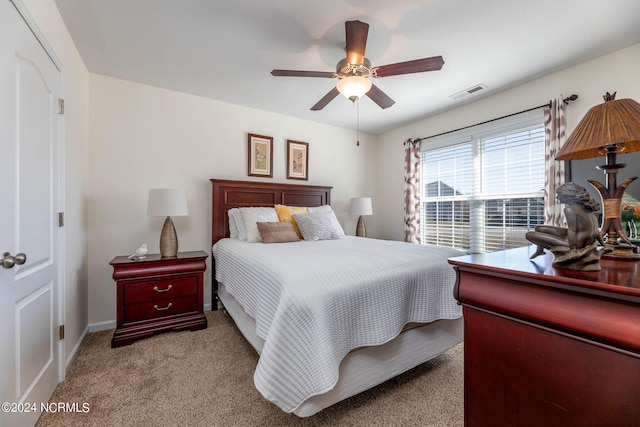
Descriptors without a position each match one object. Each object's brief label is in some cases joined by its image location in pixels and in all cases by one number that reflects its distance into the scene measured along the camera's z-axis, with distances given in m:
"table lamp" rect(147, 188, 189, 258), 2.47
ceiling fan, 1.78
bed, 1.19
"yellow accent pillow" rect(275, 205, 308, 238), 3.13
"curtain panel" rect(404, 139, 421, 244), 3.98
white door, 1.15
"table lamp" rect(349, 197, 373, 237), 4.07
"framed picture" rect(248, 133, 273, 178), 3.48
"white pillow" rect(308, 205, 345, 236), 3.34
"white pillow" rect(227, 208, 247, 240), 3.01
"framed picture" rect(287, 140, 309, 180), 3.77
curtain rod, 2.48
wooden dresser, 0.62
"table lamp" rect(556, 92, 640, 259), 0.87
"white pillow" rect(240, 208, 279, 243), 2.84
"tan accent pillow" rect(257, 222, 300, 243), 2.75
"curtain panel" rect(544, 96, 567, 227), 2.54
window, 2.88
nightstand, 2.25
